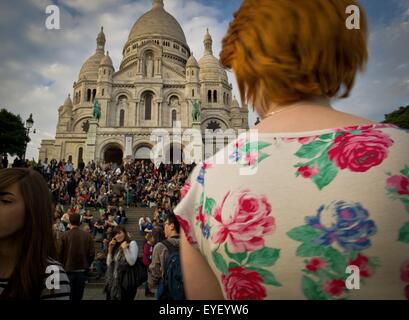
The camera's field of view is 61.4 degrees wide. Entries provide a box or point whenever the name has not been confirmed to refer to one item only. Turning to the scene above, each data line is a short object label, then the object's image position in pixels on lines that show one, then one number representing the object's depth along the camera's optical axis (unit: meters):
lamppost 19.41
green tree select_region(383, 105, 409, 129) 29.69
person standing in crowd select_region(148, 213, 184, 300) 4.38
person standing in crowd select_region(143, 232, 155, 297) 7.84
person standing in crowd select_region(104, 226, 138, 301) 4.71
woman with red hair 1.00
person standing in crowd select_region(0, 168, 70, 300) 1.88
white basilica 32.62
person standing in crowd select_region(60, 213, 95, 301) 5.29
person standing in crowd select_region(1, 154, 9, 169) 18.03
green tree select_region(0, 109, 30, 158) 39.12
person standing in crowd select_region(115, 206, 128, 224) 13.35
